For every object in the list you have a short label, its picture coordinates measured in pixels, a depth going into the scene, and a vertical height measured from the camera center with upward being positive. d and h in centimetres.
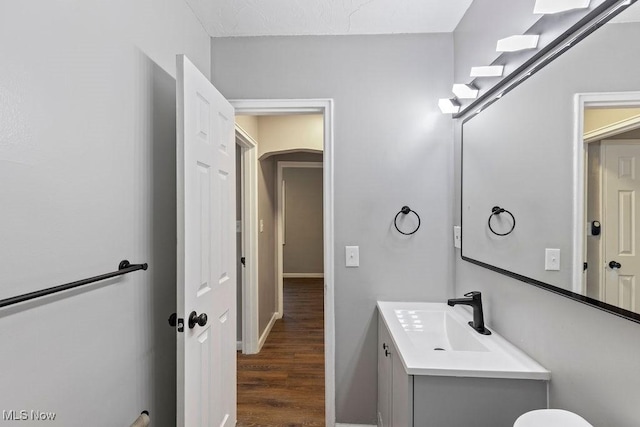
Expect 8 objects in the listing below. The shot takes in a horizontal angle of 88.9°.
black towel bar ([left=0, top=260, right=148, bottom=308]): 72 -20
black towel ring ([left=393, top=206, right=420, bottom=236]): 200 -1
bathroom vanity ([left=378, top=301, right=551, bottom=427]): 117 -63
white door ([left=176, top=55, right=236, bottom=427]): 131 -19
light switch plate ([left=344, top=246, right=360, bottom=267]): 203 -26
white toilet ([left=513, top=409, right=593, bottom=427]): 85 -54
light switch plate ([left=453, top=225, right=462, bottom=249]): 191 -13
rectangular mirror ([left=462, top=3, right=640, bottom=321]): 80 +13
